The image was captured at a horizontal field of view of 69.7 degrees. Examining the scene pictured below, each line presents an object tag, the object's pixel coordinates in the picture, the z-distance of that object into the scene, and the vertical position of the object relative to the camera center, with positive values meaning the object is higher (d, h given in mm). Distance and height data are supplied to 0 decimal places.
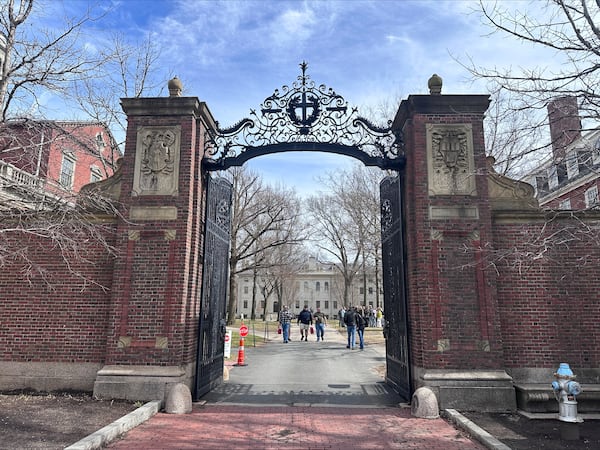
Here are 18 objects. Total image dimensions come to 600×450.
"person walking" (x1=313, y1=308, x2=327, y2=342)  22559 -910
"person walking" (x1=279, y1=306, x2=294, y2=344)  22234 -1020
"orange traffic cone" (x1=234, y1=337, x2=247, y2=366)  13836 -1634
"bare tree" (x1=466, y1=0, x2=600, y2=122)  6535 +3712
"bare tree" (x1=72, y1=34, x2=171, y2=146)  18250 +8105
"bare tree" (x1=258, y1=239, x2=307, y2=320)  41188 +4523
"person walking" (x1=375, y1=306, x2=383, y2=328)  35562 -817
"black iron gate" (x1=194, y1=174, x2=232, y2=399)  8602 +417
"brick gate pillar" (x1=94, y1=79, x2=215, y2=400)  7793 +981
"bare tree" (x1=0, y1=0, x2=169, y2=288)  7461 +1908
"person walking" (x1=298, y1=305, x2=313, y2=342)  23094 -729
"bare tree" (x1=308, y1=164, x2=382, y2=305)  27547 +5745
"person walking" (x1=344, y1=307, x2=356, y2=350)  18423 -780
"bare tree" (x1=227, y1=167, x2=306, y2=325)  27291 +6070
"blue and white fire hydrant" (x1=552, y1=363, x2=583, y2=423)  5660 -1115
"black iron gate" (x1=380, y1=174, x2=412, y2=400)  8516 +458
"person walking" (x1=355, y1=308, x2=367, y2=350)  18641 -779
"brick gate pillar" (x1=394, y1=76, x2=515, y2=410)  7543 +932
